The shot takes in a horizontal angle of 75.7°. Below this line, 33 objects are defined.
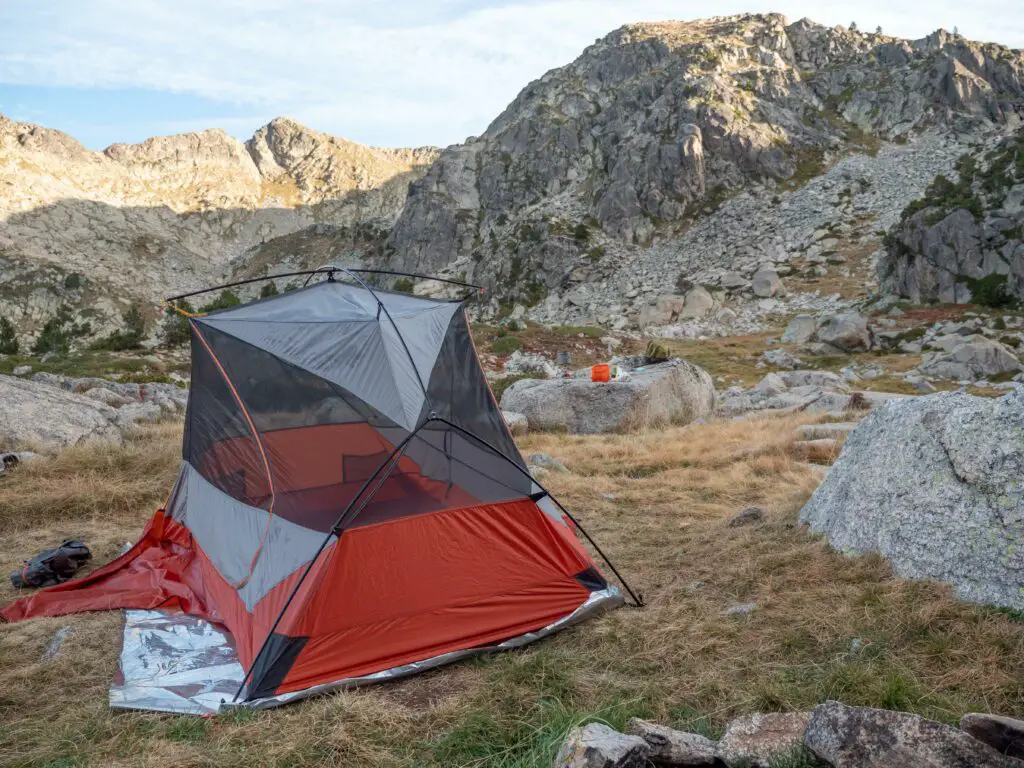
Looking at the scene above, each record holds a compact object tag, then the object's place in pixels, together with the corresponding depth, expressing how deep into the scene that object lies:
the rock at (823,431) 12.16
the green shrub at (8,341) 34.28
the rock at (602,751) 2.86
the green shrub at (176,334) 33.81
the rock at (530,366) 24.69
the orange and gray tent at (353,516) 4.95
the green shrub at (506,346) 27.41
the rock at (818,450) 11.06
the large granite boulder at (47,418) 10.73
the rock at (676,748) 3.03
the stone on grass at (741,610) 5.32
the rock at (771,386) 20.03
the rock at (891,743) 2.62
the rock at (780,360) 27.28
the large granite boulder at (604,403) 15.70
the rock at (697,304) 43.78
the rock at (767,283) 45.12
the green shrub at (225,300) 45.41
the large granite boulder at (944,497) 4.73
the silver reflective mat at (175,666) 4.49
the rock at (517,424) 15.01
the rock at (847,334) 28.77
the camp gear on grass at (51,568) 6.64
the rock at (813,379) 21.62
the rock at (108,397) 15.79
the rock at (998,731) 2.69
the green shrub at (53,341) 33.91
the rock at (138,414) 13.42
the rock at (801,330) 32.22
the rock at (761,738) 3.03
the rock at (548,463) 11.37
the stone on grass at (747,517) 7.72
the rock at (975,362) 22.22
